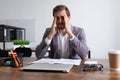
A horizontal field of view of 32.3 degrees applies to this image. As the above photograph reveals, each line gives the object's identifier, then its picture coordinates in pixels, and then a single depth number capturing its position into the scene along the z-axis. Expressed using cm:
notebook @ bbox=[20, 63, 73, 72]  100
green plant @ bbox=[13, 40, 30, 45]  210
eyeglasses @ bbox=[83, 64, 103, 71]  105
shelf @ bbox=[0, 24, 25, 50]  329
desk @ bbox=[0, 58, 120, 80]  84
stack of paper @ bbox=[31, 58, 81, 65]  123
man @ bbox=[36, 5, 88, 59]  172
